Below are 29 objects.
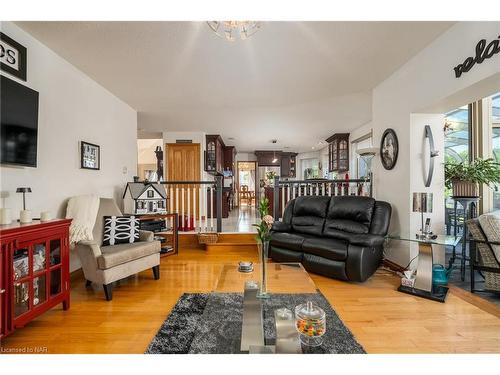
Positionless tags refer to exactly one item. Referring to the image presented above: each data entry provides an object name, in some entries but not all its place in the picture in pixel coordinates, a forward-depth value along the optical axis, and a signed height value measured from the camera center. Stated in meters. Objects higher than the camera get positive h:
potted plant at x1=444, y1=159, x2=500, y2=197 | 3.07 +0.16
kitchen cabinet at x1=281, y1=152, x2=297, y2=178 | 10.05 +0.99
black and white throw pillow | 2.99 -0.54
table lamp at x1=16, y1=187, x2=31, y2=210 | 2.07 -0.02
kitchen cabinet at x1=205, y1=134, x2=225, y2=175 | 6.66 +0.98
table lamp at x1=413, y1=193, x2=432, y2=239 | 2.59 -0.19
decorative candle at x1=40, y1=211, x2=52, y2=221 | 2.09 -0.25
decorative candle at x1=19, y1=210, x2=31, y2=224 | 1.96 -0.24
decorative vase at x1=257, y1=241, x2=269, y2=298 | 1.90 -0.67
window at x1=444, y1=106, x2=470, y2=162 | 3.97 +0.92
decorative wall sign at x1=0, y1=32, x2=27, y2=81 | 2.12 +1.21
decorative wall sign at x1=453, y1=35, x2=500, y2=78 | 1.95 +1.15
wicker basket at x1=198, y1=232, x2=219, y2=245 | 4.25 -0.90
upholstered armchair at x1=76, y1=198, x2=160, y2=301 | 2.44 -0.77
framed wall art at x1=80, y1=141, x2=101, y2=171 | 3.21 +0.45
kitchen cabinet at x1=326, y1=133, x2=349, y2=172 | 6.90 +1.06
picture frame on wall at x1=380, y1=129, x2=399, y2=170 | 3.34 +0.56
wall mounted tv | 2.05 +0.58
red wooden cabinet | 1.70 -0.67
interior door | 6.36 +0.68
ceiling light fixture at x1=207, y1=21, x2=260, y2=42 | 1.67 +1.16
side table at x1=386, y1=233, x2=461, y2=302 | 2.50 -0.92
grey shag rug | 1.53 -1.00
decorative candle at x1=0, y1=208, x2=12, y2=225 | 1.89 -0.23
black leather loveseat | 2.82 -0.66
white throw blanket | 2.63 -0.33
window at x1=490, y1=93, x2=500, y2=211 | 3.69 +0.86
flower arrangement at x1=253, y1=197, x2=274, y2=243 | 1.87 -0.29
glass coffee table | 1.38 -0.87
